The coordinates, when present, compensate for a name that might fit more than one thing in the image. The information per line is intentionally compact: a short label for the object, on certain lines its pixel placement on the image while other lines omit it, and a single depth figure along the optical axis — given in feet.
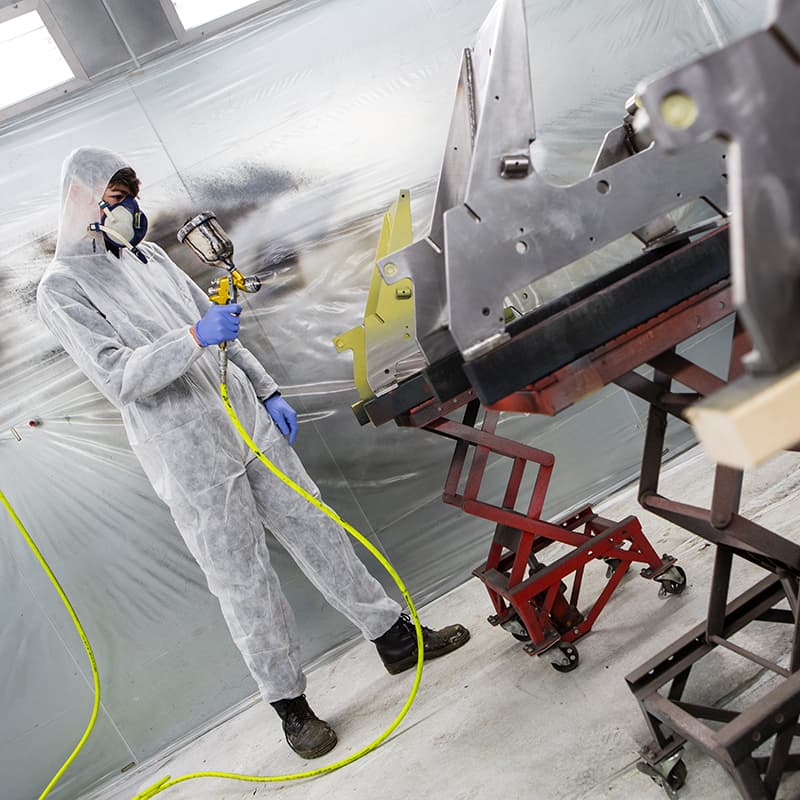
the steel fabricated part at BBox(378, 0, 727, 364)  4.09
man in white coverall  6.85
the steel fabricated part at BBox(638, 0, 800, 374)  2.06
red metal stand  6.62
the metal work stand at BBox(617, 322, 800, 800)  4.08
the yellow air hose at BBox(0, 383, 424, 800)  6.82
